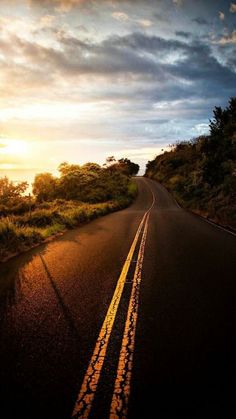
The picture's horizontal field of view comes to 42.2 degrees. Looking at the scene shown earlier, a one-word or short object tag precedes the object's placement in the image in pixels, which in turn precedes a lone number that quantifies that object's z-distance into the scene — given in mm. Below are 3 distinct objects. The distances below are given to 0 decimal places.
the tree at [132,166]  113000
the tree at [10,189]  37406
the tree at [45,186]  41438
